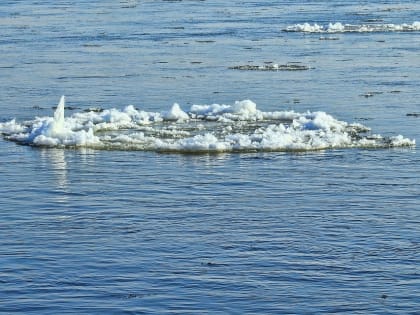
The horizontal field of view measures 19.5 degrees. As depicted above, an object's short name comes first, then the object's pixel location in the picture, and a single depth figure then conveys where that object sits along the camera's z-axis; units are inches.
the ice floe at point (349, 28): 2370.8
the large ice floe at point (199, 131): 1114.1
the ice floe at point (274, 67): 1732.3
